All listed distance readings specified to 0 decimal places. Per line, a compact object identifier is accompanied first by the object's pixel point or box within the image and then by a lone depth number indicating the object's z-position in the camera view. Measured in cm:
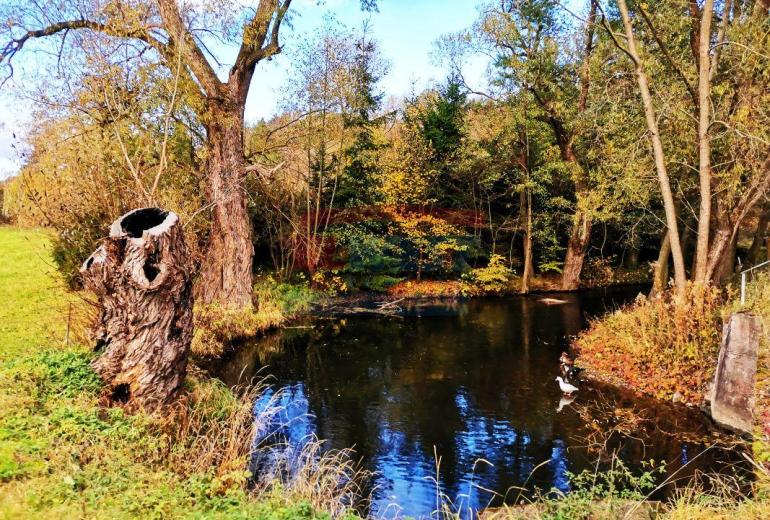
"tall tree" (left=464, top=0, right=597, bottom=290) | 1736
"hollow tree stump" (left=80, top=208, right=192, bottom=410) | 543
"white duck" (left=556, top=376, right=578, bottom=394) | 910
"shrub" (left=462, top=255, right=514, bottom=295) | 2036
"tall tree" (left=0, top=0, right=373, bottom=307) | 1094
